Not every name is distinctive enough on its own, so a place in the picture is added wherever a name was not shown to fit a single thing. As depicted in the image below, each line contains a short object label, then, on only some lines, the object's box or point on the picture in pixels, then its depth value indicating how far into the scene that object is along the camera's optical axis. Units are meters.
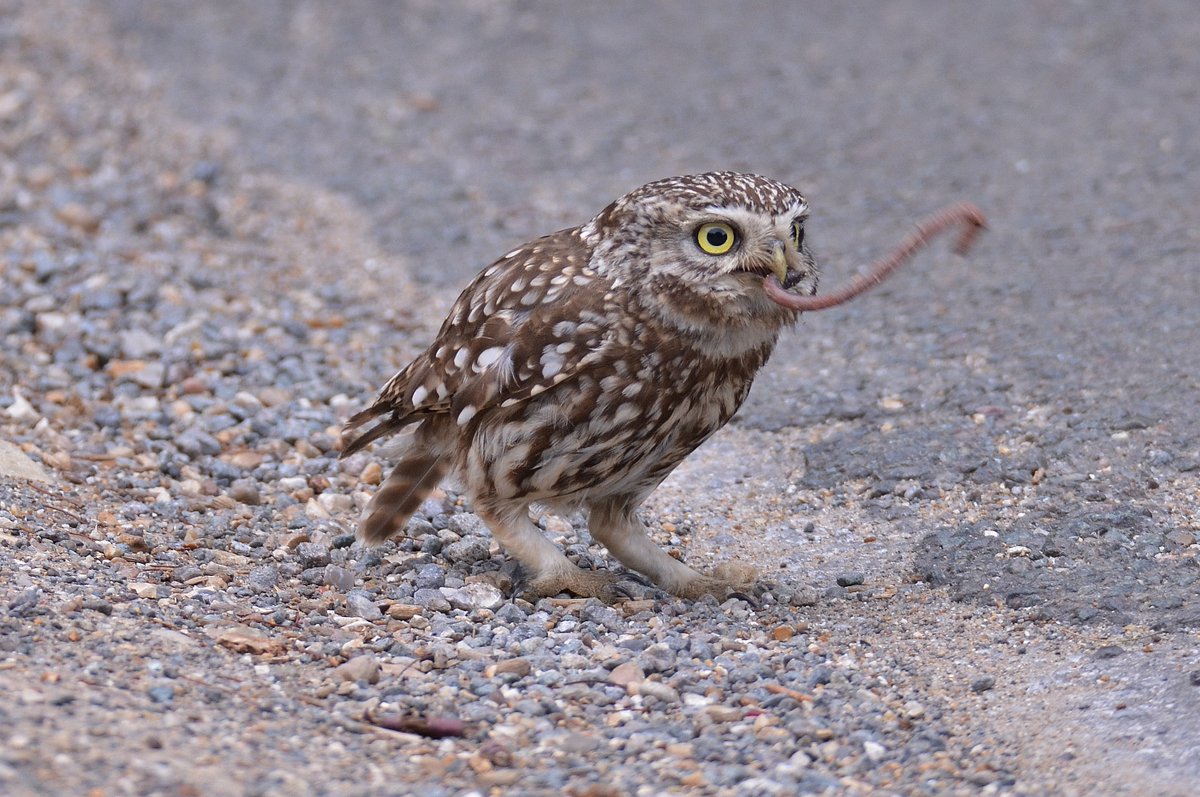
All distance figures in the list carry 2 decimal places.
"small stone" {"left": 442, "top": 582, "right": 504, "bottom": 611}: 8.49
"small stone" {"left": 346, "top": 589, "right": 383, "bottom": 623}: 8.26
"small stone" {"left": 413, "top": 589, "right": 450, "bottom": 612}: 8.41
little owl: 7.90
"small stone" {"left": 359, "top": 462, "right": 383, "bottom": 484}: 10.66
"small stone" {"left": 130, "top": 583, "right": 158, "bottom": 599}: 8.03
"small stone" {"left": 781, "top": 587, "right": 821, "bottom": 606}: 8.73
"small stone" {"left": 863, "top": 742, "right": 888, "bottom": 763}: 6.79
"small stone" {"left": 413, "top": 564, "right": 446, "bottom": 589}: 8.79
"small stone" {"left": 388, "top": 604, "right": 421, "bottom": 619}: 8.27
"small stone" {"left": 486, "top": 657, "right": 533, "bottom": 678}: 7.43
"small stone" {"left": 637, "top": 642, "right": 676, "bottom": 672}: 7.55
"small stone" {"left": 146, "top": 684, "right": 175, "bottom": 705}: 6.55
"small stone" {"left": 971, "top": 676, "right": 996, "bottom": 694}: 7.53
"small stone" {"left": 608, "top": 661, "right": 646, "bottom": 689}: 7.38
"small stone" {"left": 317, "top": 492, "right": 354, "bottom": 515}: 10.19
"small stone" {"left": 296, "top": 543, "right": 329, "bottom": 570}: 9.07
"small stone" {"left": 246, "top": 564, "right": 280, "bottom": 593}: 8.55
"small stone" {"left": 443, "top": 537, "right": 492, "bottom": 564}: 9.34
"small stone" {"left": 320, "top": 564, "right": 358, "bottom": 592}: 8.78
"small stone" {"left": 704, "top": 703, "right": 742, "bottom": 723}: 7.04
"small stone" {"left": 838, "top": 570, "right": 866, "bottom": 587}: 9.00
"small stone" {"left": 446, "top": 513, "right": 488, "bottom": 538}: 9.87
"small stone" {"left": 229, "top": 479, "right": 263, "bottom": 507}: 10.14
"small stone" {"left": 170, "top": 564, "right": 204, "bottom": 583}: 8.51
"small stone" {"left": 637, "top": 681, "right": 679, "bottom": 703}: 7.27
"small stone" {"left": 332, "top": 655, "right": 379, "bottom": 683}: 7.22
